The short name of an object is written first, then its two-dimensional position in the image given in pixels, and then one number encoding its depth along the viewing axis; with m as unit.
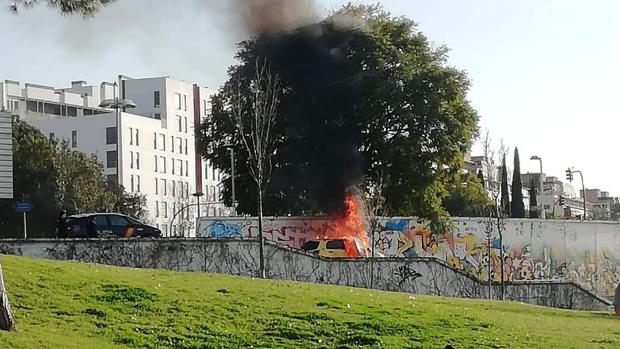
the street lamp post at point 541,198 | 71.31
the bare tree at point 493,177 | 47.22
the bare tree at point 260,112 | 41.28
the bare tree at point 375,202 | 46.57
